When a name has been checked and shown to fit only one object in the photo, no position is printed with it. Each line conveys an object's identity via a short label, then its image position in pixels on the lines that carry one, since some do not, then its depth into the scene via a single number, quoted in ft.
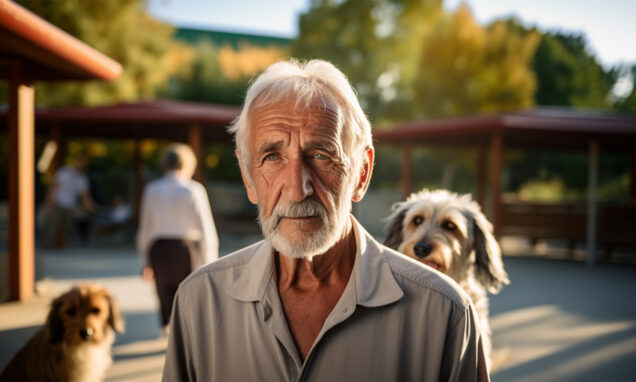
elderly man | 5.86
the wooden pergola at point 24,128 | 22.95
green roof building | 133.18
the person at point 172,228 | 18.94
